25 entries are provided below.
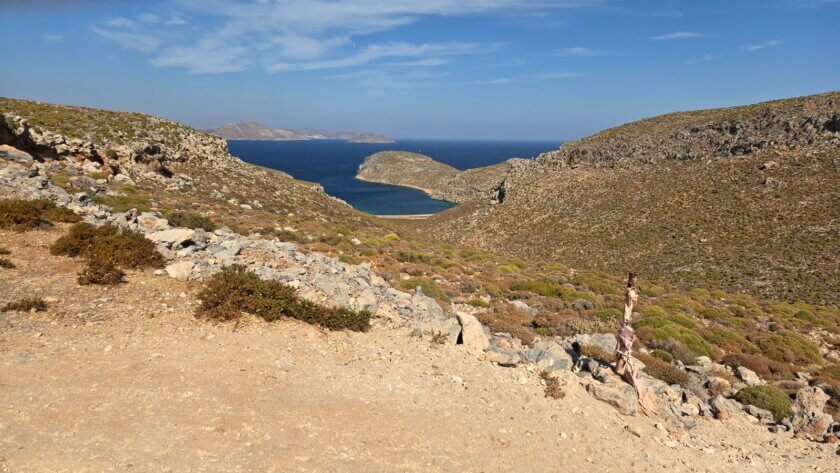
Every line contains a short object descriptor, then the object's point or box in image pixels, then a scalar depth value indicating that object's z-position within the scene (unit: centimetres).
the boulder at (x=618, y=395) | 1009
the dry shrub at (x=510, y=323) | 1402
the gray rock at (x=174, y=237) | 1443
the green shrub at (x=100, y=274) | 1135
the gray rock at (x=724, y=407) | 1117
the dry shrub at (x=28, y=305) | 974
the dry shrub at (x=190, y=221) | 2069
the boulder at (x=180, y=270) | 1248
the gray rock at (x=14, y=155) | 2375
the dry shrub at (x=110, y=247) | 1270
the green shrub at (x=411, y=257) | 2487
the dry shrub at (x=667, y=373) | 1270
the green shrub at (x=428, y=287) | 1769
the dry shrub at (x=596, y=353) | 1243
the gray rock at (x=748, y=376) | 1424
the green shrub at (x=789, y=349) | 1722
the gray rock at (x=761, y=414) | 1140
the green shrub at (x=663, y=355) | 1481
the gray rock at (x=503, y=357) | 1137
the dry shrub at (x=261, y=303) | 1088
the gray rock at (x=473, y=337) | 1200
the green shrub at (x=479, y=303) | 1798
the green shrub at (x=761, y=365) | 1514
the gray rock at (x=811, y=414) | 1095
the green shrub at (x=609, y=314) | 1820
